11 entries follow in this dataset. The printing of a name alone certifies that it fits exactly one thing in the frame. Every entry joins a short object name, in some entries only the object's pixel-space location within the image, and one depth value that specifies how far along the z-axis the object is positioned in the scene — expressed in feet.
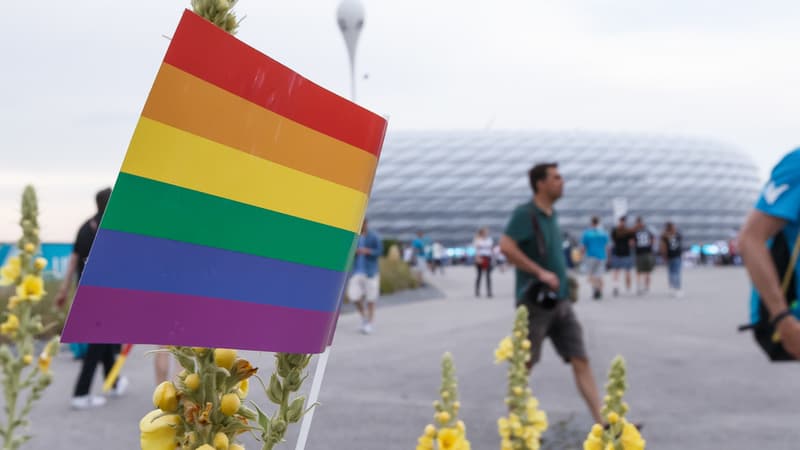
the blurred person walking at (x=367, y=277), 47.34
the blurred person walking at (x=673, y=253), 73.46
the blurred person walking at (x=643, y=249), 72.90
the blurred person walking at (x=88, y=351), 26.91
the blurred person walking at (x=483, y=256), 77.08
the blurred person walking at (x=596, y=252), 69.05
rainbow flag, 3.95
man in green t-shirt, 22.16
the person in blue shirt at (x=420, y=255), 104.41
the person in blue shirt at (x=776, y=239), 11.16
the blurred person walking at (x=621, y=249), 72.08
